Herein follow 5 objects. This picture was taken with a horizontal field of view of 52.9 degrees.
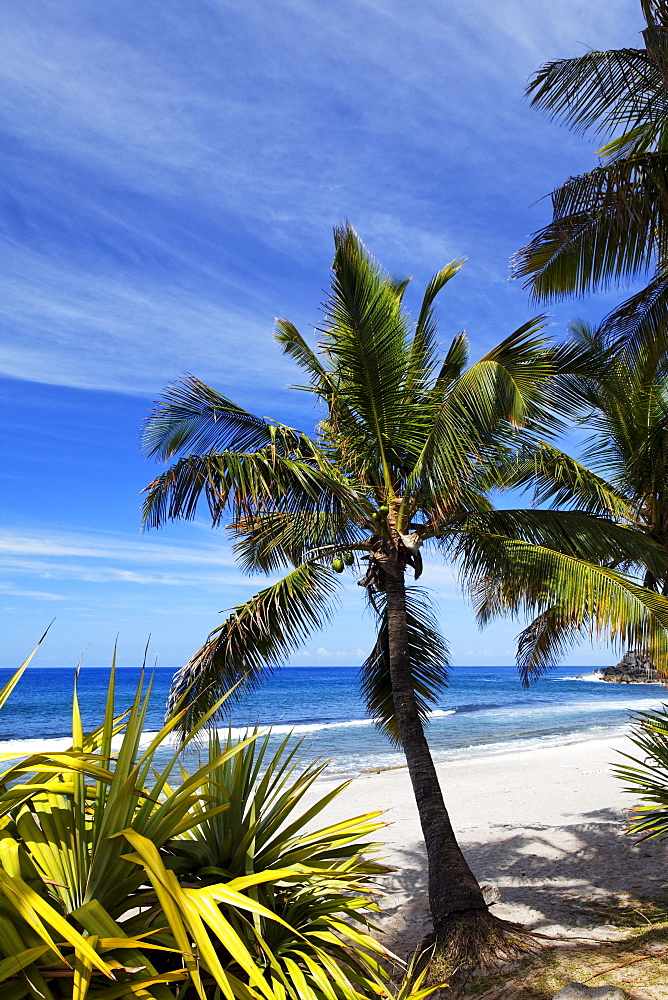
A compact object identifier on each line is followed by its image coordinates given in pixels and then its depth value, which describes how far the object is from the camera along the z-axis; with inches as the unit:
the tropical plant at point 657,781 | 210.7
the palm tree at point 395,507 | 222.8
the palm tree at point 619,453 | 284.4
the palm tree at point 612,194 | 235.9
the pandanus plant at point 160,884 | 70.3
